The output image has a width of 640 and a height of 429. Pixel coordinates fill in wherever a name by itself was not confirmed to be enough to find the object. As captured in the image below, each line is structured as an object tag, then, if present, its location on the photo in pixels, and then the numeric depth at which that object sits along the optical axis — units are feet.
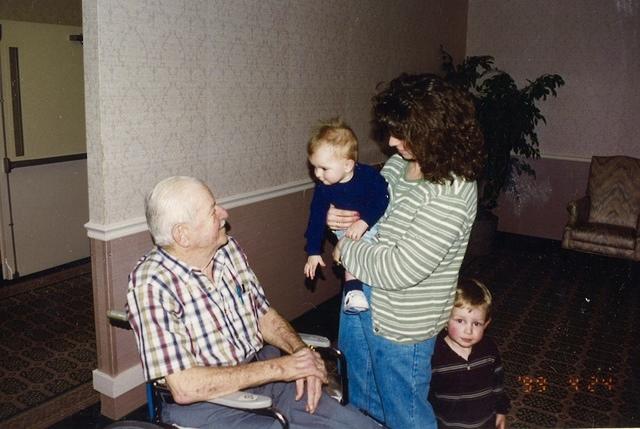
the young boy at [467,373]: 7.04
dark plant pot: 19.01
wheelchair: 5.34
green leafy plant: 18.58
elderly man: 5.41
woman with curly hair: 5.43
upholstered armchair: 17.30
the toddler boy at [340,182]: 7.68
